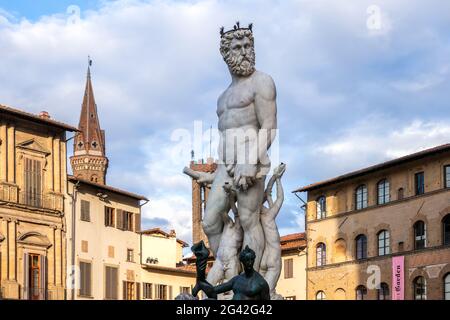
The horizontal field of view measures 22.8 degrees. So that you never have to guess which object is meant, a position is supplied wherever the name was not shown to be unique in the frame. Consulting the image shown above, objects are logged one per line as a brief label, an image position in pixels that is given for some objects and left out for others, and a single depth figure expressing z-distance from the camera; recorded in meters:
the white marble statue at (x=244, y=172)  15.48
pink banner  63.25
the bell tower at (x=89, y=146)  136.00
